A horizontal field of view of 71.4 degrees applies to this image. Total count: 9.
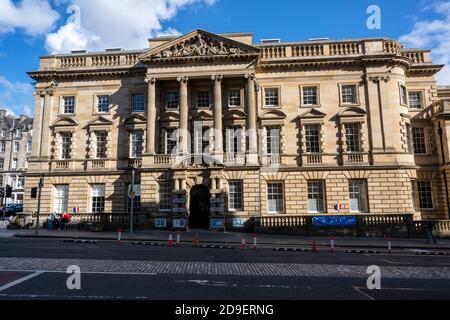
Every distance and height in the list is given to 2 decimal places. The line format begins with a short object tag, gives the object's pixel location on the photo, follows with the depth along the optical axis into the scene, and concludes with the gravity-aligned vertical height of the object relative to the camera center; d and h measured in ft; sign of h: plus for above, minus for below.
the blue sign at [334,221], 81.30 -5.47
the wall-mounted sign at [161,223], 90.12 -5.72
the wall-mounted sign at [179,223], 86.99 -5.60
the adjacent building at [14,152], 213.87 +36.79
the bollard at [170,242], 60.89 -7.57
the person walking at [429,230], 69.63 -7.05
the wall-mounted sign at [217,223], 86.02 -5.75
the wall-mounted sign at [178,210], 87.76 -2.04
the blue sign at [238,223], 88.74 -5.99
